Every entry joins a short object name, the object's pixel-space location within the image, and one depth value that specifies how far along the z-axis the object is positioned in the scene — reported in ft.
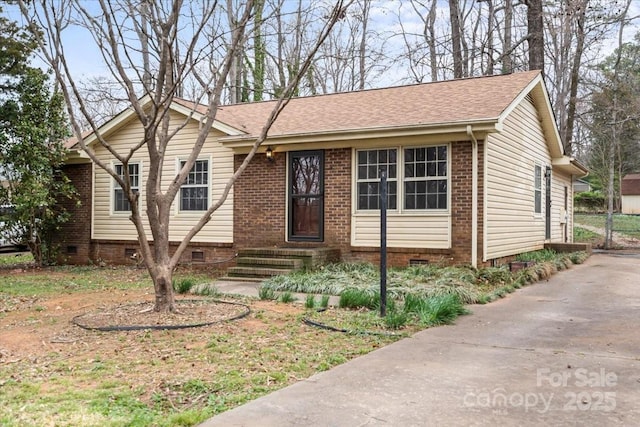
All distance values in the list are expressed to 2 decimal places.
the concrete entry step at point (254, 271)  35.04
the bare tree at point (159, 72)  21.61
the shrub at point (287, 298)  26.30
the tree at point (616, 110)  79.10
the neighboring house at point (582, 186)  90.07
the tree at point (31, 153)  41.55
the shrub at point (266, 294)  27.50
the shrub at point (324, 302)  24.50
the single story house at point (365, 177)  34.60
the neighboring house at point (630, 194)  143.95
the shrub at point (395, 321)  20.22
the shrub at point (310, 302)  24.61
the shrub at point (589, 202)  126.82
